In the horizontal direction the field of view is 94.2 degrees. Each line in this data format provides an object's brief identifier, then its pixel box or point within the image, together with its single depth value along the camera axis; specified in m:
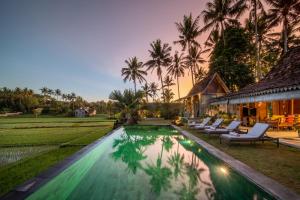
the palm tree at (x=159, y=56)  26.52
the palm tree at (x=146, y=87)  38.46
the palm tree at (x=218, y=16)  17.59
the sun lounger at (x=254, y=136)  5.25
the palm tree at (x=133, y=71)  33.66
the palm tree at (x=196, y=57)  24.27
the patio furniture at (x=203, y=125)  8.56
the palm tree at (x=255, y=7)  13.66
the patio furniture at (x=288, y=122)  8.32
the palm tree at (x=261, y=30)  17.88
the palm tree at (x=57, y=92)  75.43
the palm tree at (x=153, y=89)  38.23
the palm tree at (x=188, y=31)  21.03
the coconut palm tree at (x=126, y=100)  14.46
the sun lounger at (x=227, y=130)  6.80
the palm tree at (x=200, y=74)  28.88
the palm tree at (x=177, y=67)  28.58
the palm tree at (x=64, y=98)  75.31
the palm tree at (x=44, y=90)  74.64
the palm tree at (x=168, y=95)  37.16
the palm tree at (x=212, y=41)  19.31
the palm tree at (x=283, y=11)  15.21
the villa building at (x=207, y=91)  16.35
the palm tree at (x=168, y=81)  37.43
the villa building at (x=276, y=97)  6.01
